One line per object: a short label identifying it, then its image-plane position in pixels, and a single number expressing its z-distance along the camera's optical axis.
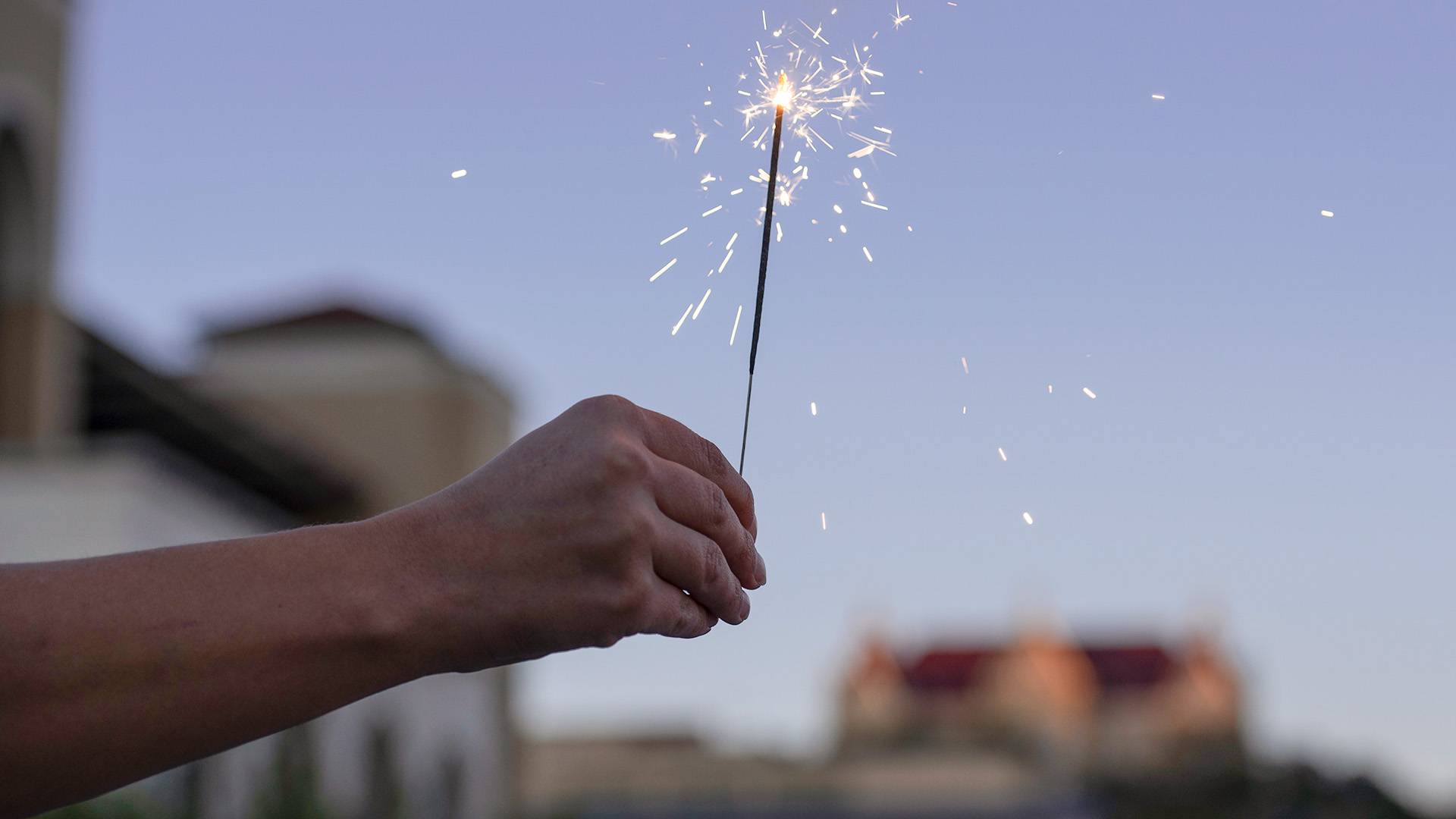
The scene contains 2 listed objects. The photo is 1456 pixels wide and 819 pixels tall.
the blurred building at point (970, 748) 56.03
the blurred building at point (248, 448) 18.17
